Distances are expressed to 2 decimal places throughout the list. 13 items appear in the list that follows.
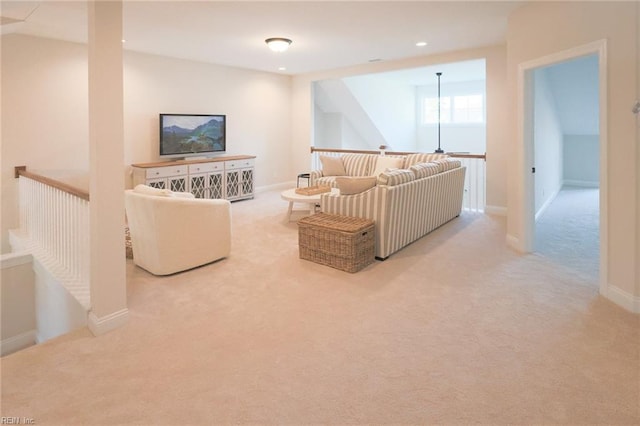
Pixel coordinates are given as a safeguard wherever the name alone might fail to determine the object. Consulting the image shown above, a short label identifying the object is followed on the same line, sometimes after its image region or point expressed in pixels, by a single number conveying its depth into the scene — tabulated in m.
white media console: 6.29
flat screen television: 6.72
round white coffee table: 5.36
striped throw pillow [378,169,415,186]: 4.21
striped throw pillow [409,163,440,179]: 4.83
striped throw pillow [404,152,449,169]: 6.26
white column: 2.57
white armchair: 3.67
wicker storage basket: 3.85
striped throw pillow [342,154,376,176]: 6.98
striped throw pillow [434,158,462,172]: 5.51
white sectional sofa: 4.21
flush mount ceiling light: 5.46
